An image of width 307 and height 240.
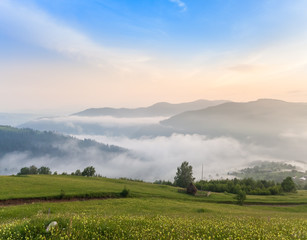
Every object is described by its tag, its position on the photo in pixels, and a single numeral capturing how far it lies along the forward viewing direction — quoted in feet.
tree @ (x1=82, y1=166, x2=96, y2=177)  403.03
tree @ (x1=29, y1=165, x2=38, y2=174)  534.12
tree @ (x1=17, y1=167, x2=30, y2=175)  526.57
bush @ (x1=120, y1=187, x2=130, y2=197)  207.90
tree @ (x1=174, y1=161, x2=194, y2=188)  431.76
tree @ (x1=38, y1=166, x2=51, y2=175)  543.88
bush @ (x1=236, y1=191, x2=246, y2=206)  215.31
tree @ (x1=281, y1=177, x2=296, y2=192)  364.79
